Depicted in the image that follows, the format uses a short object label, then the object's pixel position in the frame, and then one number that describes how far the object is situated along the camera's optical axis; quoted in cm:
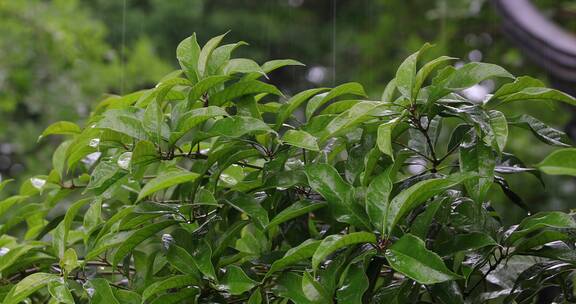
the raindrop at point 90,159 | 249
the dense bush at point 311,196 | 211
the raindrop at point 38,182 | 242
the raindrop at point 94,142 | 224
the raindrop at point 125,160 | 215
